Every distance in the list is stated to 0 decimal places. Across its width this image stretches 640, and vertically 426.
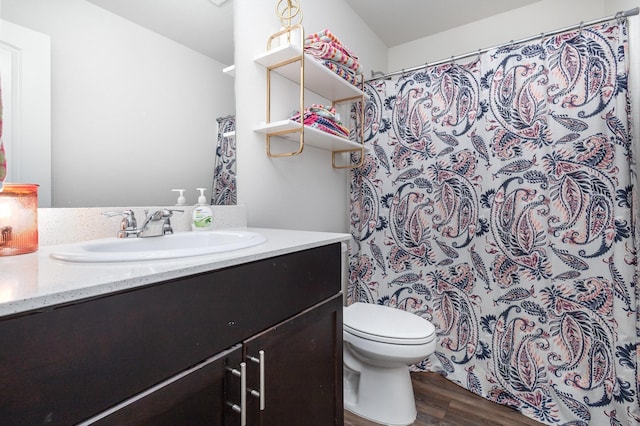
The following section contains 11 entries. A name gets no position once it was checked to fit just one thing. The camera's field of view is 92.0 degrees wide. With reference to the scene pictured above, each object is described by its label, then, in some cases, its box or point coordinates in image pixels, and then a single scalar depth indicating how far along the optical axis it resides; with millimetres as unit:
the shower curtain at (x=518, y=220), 1369
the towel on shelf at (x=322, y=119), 1417
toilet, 1340
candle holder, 695
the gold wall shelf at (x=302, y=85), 1300
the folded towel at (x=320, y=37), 1443
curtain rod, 1309
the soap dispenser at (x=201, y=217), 1123
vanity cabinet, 432
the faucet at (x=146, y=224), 946
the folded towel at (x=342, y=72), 1499
